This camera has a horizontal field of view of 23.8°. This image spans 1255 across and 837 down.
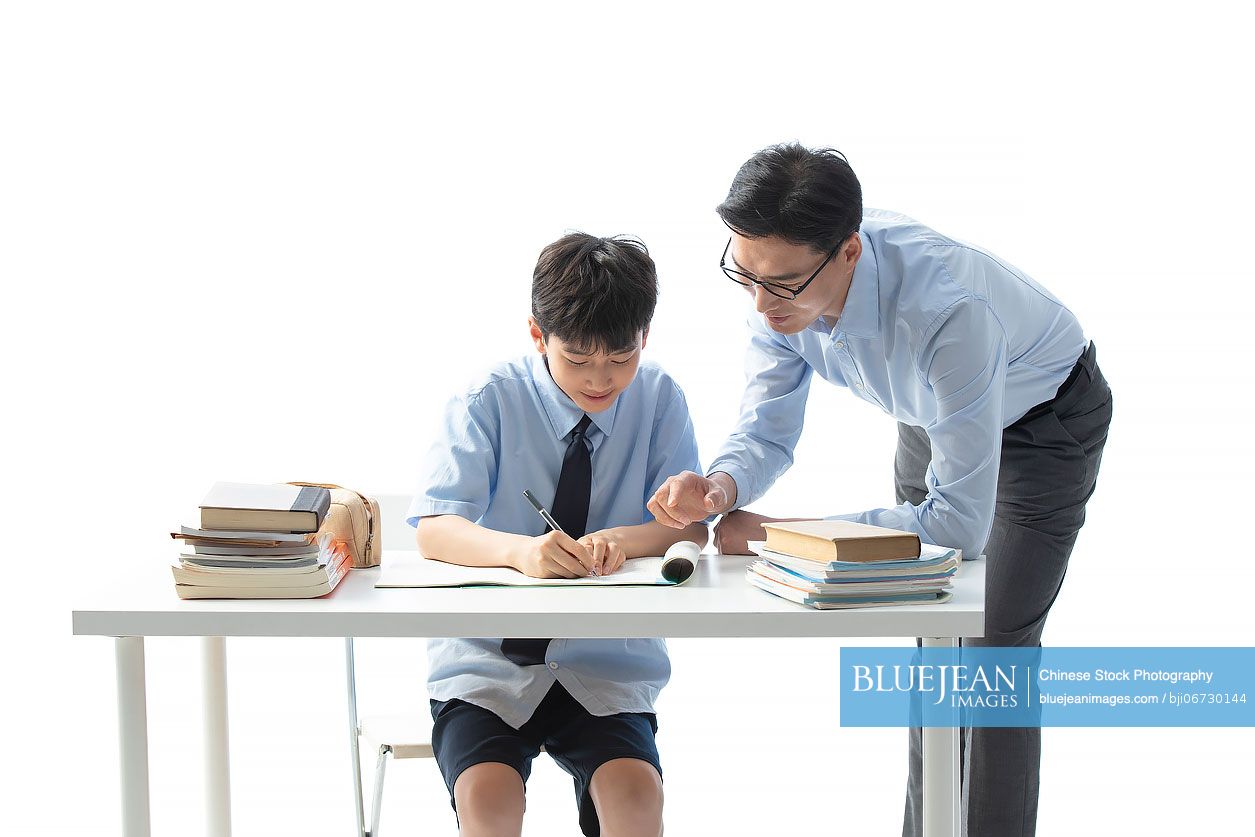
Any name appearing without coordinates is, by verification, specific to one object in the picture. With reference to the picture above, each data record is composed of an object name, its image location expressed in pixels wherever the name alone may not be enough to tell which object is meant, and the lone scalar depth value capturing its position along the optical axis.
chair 4.50
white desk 3.98
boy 4.21
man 4.18
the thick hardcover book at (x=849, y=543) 3.99
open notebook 4.13
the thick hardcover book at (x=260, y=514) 4.05
